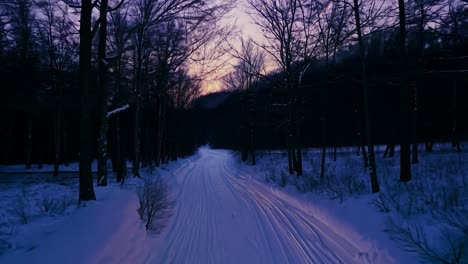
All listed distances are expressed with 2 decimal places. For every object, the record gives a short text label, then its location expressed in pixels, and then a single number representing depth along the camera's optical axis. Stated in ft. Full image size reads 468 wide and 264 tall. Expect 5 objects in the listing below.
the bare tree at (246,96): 84.61
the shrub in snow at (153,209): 22.39
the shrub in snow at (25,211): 16.68
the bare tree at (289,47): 48.78
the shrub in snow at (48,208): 19.27
